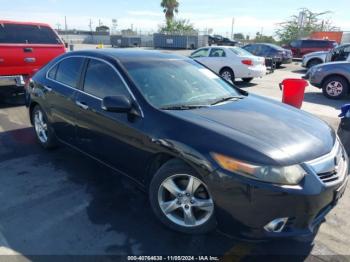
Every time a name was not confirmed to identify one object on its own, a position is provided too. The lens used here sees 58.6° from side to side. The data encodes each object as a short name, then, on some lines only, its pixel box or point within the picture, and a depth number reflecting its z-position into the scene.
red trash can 6.50
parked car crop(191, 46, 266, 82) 11.59
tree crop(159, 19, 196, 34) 46.93
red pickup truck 7.20
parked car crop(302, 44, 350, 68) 13.85
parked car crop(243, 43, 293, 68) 17.73
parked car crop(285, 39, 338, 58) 21.83
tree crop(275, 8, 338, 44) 38.31
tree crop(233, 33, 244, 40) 60.51
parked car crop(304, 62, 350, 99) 9.43
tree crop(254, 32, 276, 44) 41.46
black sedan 2.36
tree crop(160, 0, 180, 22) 52.61
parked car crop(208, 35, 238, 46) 38.28
